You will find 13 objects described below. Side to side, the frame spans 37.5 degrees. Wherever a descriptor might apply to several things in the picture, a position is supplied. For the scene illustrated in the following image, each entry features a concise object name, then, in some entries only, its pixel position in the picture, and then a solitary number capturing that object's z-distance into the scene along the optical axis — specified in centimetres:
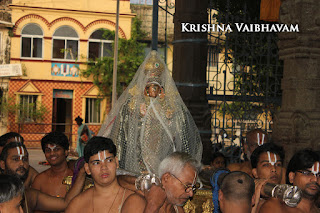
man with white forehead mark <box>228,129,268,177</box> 492
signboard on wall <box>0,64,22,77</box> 2161
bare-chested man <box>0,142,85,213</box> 339
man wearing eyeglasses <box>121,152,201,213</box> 285
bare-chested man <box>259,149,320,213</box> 320
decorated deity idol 489
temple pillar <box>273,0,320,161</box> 633
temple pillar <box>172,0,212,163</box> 696
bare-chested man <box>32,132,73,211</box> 461
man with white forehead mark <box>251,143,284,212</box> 383
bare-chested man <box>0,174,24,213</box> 238
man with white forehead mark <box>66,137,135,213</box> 314
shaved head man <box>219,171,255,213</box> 261
